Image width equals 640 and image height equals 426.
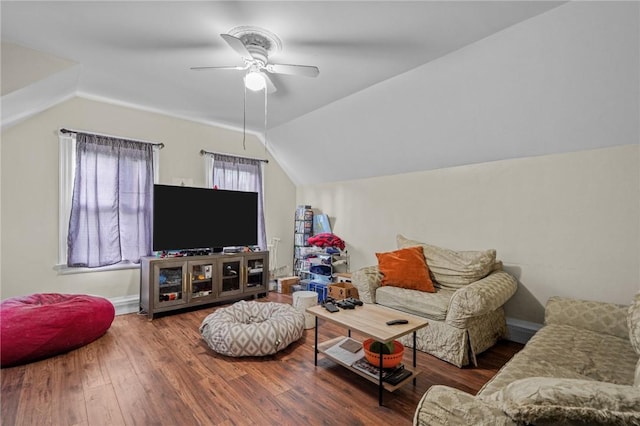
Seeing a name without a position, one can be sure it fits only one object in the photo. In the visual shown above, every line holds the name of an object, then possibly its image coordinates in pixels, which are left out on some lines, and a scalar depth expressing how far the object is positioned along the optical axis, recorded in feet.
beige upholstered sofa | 2.64
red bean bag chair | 7.70
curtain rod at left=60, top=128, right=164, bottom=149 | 10.95
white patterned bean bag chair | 8.30
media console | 11.51
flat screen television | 11.94
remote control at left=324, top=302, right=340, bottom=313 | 7.92
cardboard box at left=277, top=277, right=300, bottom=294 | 15.49
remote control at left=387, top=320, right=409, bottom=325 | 7.06
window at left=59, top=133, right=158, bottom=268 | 11.13
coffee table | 6.51
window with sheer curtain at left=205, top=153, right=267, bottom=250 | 14.55
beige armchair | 7.98
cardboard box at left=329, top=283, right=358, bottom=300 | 12.94
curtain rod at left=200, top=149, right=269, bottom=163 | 14.32
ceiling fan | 7.34
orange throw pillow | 10.03
